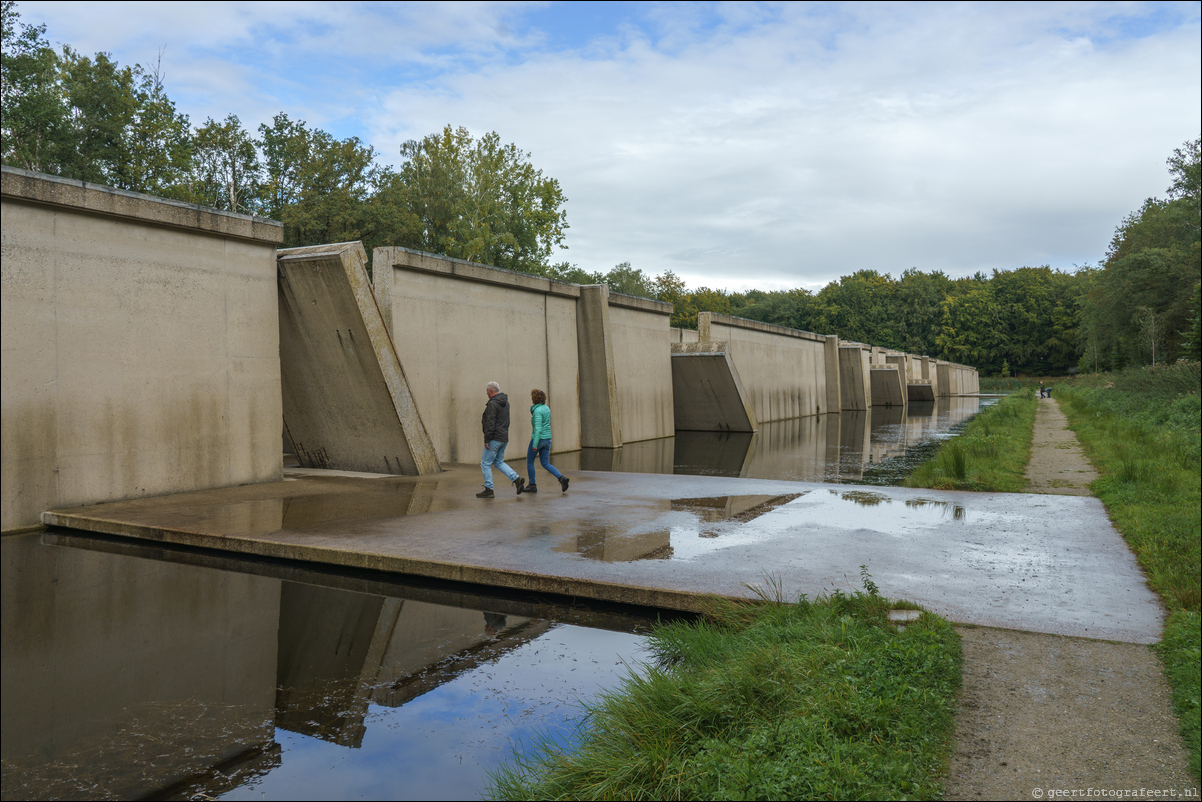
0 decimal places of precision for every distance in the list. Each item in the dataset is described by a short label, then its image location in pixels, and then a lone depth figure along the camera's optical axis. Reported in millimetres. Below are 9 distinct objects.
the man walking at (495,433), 10273
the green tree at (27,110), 35250
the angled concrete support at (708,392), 24906
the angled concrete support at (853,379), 43062
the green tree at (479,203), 51625
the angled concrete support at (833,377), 40781
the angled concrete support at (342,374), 12078
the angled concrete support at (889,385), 48594
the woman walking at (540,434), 10727
